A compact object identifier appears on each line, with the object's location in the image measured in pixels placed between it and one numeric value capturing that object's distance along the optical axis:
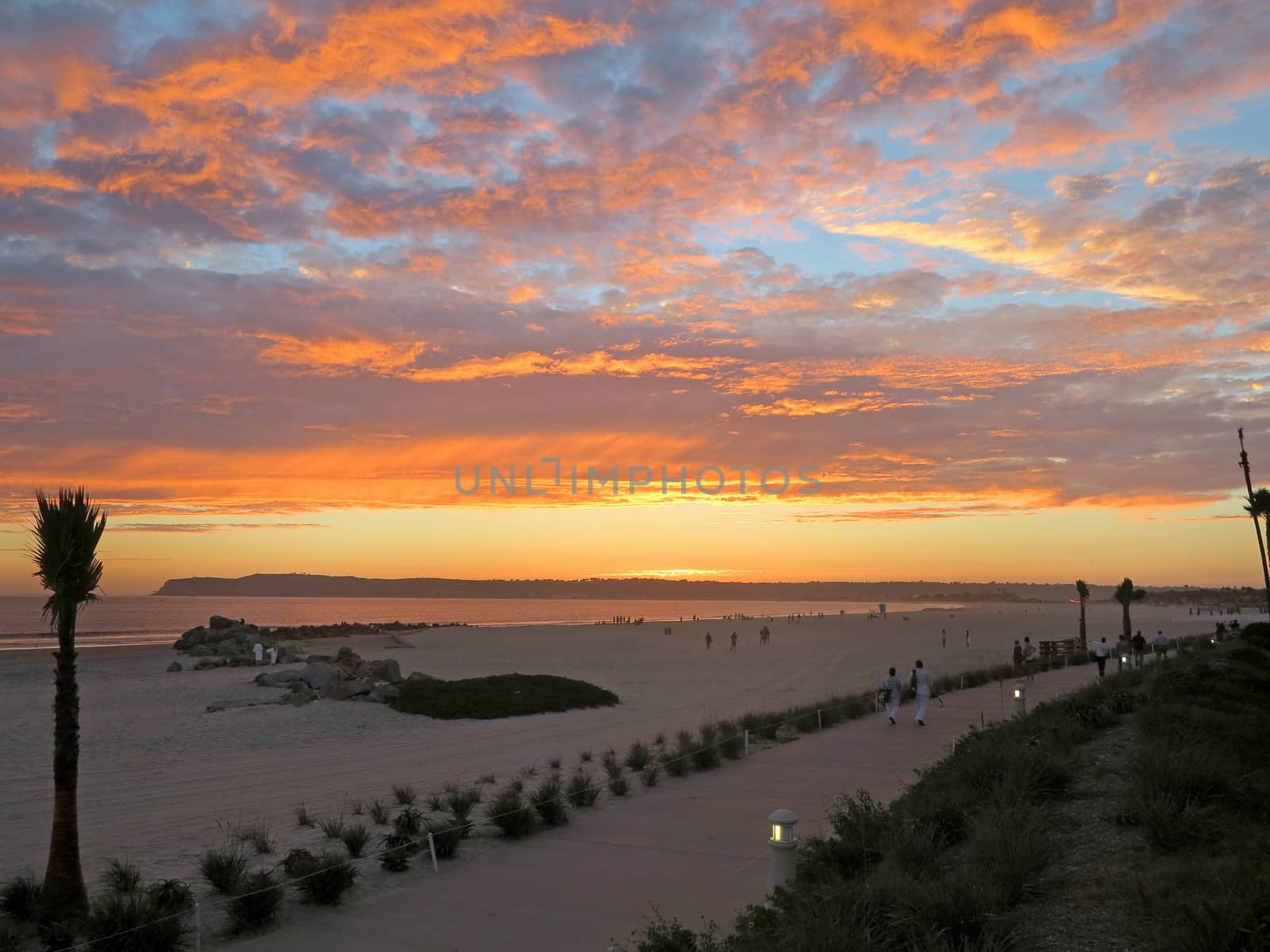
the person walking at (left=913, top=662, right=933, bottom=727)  20.26
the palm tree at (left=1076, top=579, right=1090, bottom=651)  45.19
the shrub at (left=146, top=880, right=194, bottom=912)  8.25
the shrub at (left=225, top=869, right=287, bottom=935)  8.26
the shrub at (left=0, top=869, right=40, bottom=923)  8.62
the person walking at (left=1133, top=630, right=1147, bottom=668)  32.97
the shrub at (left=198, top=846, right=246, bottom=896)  9.15
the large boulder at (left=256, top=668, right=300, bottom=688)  30.88
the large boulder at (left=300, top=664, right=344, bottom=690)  29.50
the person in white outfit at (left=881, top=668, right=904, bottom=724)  20.69
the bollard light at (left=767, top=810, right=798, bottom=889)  8.30
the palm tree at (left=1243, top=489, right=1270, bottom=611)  43.12
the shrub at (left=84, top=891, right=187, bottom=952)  7.51
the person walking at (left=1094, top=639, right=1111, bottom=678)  28.35
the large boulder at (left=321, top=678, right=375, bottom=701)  27.98
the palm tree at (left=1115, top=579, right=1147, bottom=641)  43.57
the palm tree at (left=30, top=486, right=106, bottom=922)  8.44
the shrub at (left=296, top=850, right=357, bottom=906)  8.95
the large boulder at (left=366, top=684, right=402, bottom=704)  27.72
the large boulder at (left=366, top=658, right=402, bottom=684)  32.75
